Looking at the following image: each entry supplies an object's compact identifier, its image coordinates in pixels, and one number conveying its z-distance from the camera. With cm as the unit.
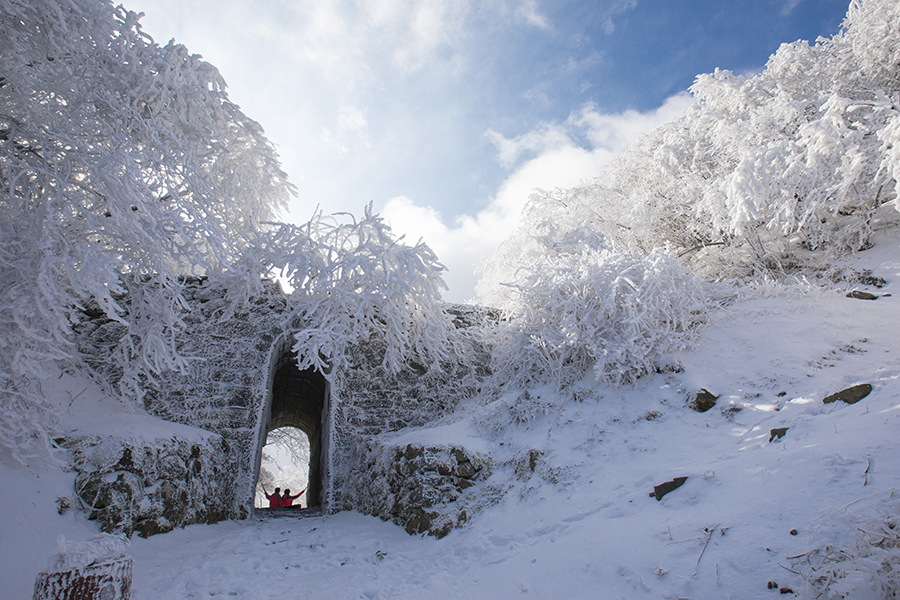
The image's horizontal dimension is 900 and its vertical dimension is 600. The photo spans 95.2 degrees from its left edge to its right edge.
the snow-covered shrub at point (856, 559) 172
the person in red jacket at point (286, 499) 1232
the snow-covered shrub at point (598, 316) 540
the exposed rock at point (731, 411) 424
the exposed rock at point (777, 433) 349
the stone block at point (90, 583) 184
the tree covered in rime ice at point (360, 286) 642
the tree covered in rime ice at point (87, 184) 357
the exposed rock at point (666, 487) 326
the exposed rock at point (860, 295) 560
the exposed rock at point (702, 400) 451
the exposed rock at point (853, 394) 361
